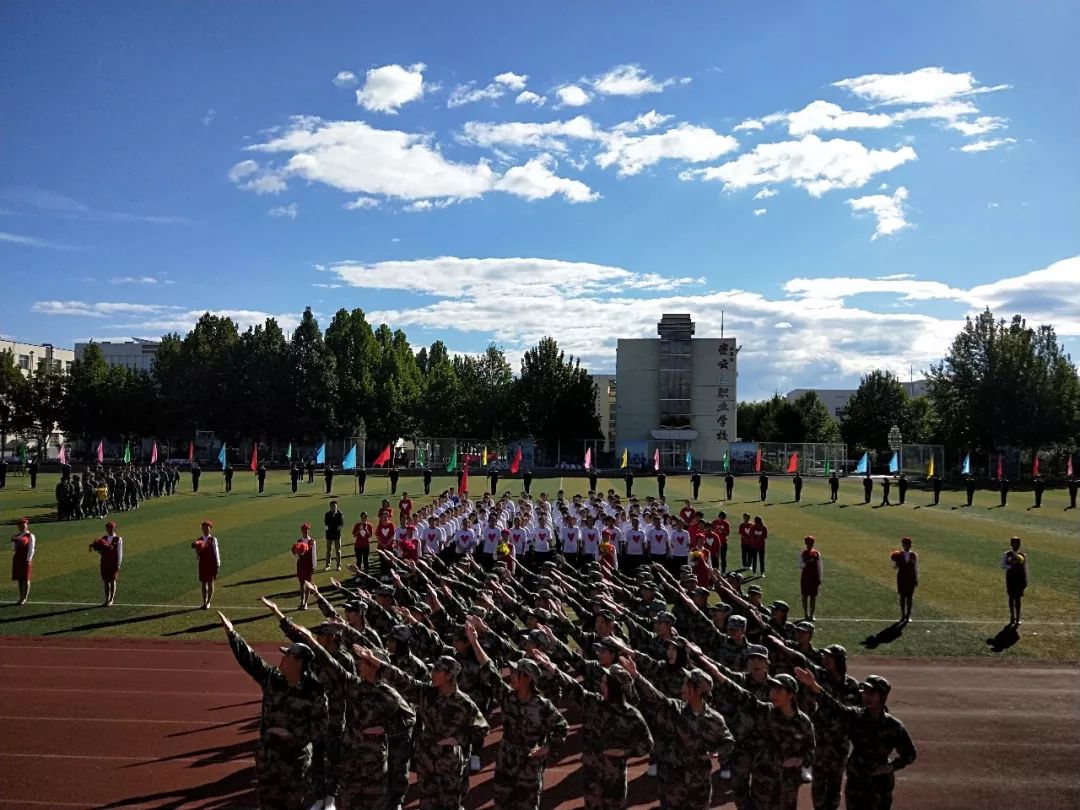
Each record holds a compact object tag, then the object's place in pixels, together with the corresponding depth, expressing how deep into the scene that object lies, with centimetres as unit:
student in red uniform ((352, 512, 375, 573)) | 1895
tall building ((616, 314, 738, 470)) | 7988
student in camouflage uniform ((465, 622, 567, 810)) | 701
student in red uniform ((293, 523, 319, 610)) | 1625
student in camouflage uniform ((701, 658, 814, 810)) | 691
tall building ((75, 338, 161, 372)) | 13150
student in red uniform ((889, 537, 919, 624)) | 1602
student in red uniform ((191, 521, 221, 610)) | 1659
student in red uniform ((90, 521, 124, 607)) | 1694
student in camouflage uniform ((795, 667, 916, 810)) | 694
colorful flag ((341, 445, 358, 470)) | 3459
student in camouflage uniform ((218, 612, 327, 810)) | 705
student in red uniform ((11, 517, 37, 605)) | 1703
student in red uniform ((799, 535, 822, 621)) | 1612
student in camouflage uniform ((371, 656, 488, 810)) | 710
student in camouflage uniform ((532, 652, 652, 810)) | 694
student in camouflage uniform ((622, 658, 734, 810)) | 683
